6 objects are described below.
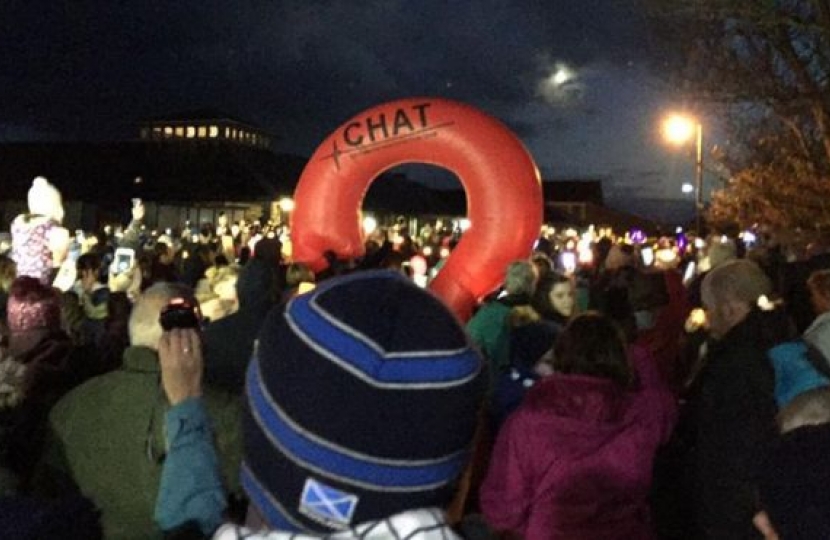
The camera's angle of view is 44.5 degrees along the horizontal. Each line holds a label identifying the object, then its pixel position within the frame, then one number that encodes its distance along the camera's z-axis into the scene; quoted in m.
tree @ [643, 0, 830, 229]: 14.54
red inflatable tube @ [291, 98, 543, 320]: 8.56
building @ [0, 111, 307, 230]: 45.12
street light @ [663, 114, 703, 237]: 19.20
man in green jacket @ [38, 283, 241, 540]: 3.02
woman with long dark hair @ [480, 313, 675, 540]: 3.53
